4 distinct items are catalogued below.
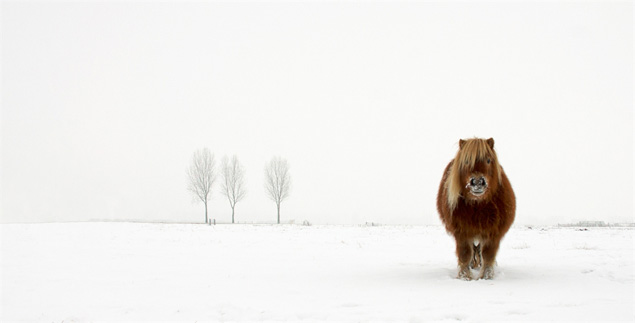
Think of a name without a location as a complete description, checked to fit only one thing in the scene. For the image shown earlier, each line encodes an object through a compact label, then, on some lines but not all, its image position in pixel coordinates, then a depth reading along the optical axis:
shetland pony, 6.94
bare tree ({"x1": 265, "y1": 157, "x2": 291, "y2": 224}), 42.28
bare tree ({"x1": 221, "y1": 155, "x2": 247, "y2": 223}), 40.66
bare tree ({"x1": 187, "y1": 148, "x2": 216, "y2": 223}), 39.81
